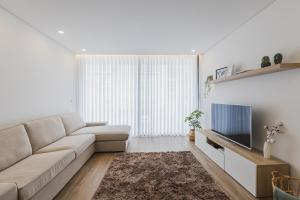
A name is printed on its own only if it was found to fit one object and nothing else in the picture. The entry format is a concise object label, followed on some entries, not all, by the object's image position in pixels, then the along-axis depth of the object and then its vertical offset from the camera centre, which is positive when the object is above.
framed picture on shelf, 2.68 +0.61
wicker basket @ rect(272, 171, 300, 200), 1.39 -0.98
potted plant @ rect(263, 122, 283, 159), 1.66 -0.46
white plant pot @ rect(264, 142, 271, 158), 1.71 -0.67
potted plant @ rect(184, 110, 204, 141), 3.60 -0.59
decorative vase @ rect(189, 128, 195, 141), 3.60 -0.99
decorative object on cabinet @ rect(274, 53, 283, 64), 1.60 +0.54
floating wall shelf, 1.44 +0.40
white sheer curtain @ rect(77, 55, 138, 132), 3.92 +0.39
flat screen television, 1.95 -0.39
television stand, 1.56 -0.90
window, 3.93 +0.28
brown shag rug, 1.64 -1.21
